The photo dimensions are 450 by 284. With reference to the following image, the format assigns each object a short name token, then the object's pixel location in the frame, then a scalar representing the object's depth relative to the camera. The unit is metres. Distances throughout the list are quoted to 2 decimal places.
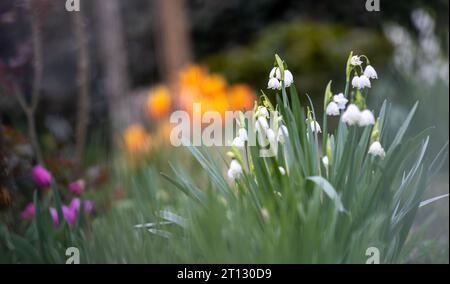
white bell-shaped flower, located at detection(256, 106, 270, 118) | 2.28
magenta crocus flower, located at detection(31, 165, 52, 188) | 3.39
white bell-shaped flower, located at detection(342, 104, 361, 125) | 2.07
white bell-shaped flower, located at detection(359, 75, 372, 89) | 2.25
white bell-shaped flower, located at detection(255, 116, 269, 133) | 2.24
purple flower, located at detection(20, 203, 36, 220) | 3.21
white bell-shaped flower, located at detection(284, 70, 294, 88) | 2.31
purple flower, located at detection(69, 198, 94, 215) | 3.16
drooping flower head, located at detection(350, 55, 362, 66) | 2.27
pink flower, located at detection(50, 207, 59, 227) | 2.93
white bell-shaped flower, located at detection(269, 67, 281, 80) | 2.35
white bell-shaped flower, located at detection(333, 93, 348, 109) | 2.26
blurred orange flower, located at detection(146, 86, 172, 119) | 5.65
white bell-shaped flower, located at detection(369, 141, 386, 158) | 2.13
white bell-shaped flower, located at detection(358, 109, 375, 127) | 2.06
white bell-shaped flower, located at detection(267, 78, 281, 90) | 2.31
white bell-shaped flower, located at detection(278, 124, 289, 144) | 2.23
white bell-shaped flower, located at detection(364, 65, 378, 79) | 2.28
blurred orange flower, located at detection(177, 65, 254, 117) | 5.55
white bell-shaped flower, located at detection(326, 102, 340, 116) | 2.22
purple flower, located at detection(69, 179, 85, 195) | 3.45
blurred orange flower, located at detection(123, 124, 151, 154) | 4.48
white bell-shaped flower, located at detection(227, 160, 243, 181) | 2.21
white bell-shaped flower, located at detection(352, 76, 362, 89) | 2.25
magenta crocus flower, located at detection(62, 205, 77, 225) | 3.06
